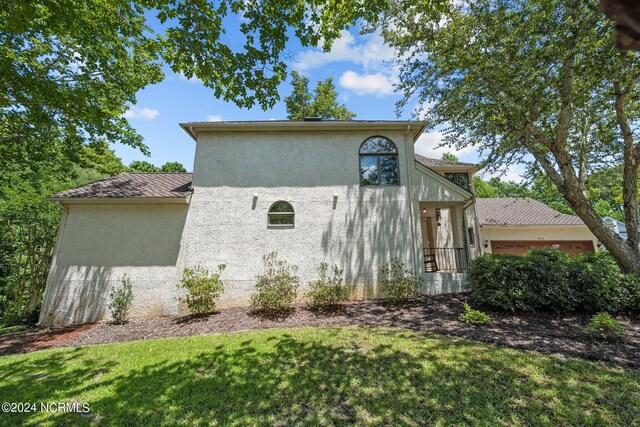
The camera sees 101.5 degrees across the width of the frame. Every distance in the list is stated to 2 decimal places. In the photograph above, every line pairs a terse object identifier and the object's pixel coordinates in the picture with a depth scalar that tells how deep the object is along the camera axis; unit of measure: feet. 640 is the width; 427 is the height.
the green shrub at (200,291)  26.50
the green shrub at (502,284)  21.99
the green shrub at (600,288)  21.24
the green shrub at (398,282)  27.81
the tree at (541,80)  23.03
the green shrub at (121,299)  26.53
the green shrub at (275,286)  26.30
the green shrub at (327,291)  26.81
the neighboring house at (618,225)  57.54
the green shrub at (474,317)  20.42
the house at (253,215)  28.30
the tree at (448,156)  104.06
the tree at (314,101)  70.95
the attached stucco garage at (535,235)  49.78
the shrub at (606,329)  16.75
